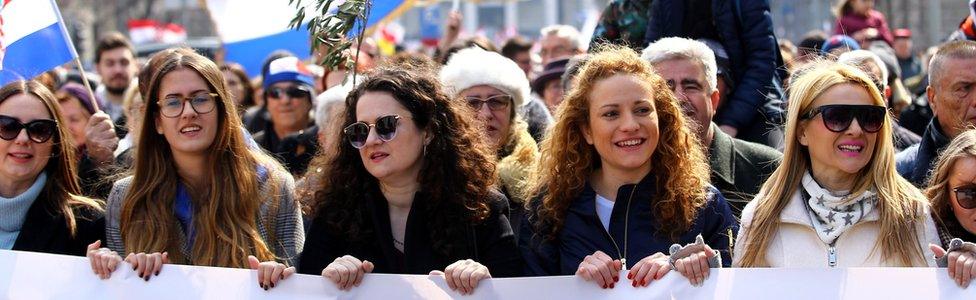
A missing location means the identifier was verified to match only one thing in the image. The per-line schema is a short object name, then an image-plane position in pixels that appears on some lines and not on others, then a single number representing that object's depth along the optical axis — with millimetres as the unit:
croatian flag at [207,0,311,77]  9562
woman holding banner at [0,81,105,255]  5527
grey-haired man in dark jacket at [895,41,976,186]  5832
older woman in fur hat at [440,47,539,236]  6449
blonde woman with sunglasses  4582
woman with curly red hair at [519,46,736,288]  4930
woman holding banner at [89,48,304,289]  5176
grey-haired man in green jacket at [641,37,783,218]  5832
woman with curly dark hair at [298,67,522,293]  4984
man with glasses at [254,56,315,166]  8922
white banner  4324
